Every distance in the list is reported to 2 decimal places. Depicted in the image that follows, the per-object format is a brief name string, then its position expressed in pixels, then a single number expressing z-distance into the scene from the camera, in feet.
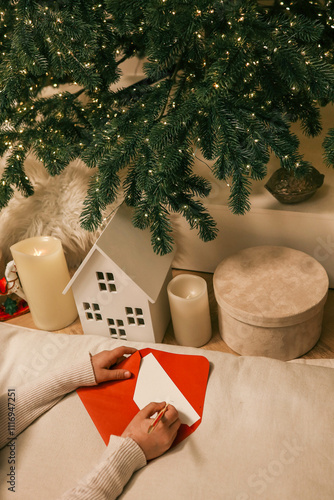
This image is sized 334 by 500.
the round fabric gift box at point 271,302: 3.42
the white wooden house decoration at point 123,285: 3.56
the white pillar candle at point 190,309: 3.70
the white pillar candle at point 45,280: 3.88
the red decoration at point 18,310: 4.47
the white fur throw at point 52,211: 4.36
